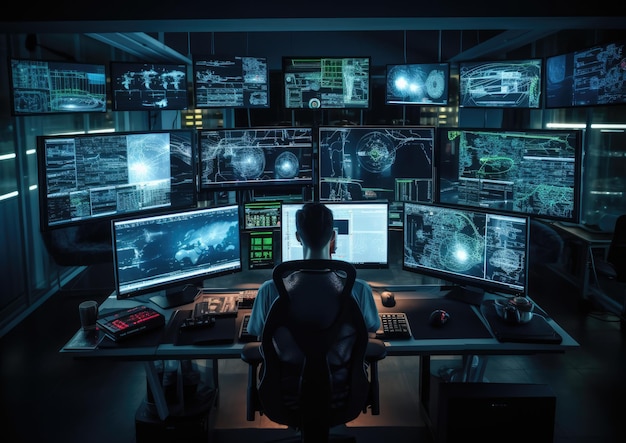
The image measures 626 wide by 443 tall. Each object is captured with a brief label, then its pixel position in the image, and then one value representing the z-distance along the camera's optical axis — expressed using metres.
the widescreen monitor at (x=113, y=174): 3.12
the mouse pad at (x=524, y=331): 2.52
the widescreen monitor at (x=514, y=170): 3.22
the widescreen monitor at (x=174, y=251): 2.76
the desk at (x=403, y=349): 2.47
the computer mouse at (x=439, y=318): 2.67
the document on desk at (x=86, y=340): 2.51
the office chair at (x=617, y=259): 4.29
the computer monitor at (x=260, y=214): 3.29
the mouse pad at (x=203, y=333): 2.52
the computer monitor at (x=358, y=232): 3.09
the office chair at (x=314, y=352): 2.09
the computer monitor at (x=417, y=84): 5.77
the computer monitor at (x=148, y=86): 5.19
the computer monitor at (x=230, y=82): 4.95
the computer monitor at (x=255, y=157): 3.49
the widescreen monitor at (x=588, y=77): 4.02
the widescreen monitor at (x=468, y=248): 2.78
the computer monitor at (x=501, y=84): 4.27
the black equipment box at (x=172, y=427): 2.81
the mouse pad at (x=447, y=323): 2.60
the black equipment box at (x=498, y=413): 2.54
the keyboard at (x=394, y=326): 2.56
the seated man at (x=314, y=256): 2.27
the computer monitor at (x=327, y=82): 4.71
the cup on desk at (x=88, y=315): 2.67
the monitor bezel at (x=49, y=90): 4.29
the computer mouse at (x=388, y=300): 2.91
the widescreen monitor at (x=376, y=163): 3.54
